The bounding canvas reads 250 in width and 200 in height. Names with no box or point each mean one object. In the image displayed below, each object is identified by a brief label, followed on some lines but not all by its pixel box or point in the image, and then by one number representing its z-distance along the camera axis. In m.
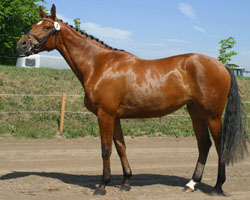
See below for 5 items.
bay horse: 4.03
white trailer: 22.89
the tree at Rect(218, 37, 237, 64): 29.61
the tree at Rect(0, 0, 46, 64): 24.22
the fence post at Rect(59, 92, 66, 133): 9.87
